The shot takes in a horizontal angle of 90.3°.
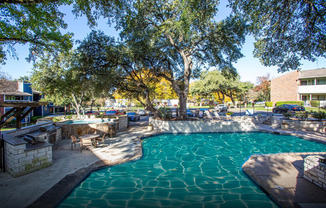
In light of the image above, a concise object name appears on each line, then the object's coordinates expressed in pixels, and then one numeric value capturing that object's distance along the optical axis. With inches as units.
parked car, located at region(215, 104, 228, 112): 1398.9
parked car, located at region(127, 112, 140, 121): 872.5
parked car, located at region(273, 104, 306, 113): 1060.5
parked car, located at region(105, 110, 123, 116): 960.9
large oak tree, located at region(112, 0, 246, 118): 441.7
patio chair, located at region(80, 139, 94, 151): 357.4
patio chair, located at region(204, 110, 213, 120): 814.1
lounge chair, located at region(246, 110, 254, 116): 819.0
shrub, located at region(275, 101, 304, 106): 1360.4
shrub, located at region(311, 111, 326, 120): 589.0
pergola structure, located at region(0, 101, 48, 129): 249.3
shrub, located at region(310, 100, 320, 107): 1310.0
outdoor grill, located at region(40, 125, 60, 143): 370.1
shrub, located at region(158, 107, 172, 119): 645.9
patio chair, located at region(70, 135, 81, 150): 348.5
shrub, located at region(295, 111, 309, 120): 638.3
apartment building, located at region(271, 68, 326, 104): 1369.3
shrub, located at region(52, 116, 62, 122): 659.9
